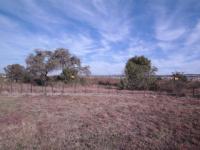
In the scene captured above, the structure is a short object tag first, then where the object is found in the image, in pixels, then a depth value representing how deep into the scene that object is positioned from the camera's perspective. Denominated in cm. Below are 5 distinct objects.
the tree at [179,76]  1626
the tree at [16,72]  2622
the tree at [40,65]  2352
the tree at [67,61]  2461
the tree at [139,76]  1953
